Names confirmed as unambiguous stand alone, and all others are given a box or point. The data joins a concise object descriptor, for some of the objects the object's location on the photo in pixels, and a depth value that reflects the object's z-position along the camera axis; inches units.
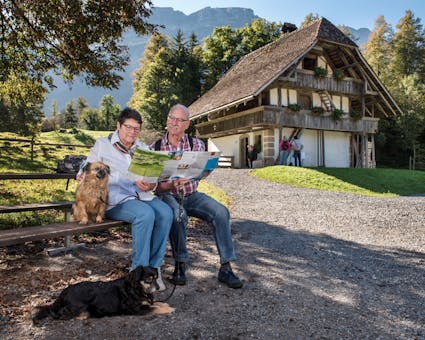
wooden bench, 114.7
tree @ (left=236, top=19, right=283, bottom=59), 1414.9
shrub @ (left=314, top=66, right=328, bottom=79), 862.5
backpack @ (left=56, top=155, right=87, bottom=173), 252.4
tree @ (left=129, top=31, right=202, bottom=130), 1359.5
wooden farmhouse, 808.3
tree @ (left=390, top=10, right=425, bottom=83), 1855.3
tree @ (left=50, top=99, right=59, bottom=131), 2991.4
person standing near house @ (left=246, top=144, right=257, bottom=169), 867.4
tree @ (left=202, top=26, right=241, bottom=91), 1427.2
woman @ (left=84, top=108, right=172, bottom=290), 136.7
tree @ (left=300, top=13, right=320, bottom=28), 1943.2
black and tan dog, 113.3
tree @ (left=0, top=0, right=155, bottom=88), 314.8
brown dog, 137.2
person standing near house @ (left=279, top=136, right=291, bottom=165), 783.1
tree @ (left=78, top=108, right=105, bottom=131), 2534.4
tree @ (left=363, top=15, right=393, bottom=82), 1861.5
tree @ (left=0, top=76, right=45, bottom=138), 408.5
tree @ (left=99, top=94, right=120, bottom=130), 2637.8
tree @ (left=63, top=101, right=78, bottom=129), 2792.8
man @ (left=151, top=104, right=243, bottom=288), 152.2
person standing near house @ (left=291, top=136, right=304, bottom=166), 798.3
